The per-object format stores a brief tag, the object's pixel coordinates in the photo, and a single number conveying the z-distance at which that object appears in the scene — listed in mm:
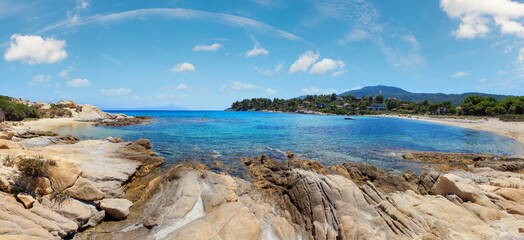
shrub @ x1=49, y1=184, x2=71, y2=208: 9516
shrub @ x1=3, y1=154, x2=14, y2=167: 9678
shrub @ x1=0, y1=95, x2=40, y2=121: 43312
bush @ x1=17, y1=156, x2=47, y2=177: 9586
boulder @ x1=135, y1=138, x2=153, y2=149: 24841
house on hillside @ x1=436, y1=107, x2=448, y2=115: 150575
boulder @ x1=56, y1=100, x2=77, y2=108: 75312
